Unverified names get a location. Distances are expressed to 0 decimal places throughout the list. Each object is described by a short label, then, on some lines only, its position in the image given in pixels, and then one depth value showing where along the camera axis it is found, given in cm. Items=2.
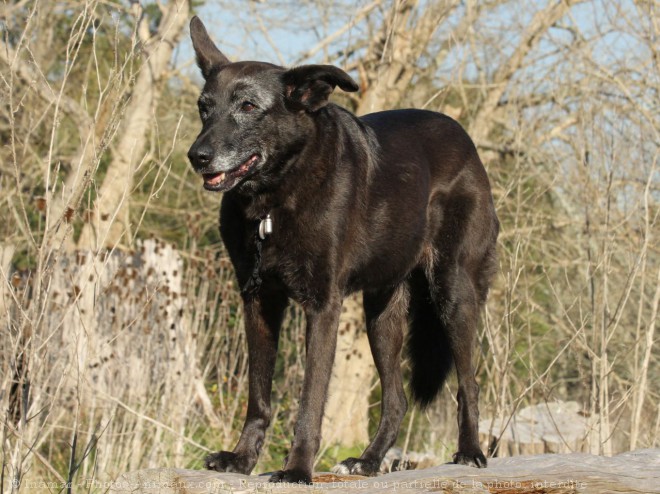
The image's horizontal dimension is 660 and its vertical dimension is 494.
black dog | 765
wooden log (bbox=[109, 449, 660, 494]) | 668
